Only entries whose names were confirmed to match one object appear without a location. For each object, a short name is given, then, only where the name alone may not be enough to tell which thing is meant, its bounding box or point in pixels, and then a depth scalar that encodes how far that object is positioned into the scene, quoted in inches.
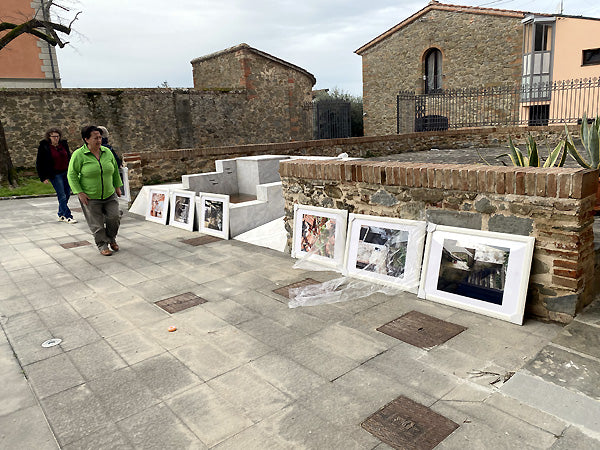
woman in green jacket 239.5
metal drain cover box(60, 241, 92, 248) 277.6
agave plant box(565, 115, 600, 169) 194.7
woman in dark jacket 327.9
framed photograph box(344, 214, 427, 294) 173.2
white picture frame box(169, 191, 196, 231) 313.3
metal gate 839.7
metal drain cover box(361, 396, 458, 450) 91.4
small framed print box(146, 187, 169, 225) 343.9
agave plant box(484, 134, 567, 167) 181.2
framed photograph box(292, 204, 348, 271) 203.9
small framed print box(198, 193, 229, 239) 283.4
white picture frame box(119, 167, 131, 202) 414.9
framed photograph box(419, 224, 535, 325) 141.6
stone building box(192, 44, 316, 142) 812.6
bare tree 551.5
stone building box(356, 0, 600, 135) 848.3
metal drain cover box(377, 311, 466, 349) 134.0
